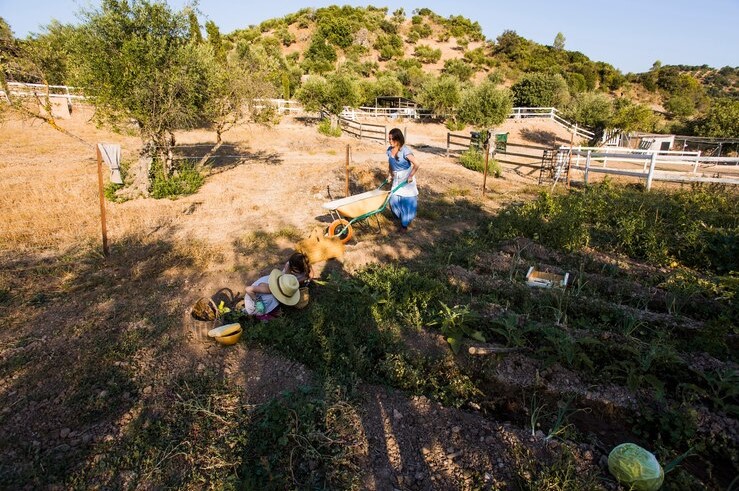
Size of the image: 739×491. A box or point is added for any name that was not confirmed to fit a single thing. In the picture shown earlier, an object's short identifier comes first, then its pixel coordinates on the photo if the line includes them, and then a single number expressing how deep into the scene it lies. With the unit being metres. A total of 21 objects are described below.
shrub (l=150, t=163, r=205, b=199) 8.90
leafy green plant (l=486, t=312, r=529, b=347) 3.31
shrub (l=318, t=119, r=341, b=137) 22.98
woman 5.78
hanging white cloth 6.91
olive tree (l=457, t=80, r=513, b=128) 20.84
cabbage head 2.03
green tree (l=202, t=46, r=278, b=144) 9.75
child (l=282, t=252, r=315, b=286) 4.16
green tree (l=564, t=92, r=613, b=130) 27.23
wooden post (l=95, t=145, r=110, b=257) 5.23
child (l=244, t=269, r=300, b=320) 3.68
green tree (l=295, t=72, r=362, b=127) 25.05
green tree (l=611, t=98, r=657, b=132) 24.16
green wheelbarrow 5.60
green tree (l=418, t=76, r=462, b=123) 31.59
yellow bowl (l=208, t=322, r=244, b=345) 3.35
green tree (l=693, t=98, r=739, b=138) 23.41
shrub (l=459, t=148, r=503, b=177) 13.20
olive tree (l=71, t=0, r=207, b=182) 7.89
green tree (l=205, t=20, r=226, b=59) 29.53
